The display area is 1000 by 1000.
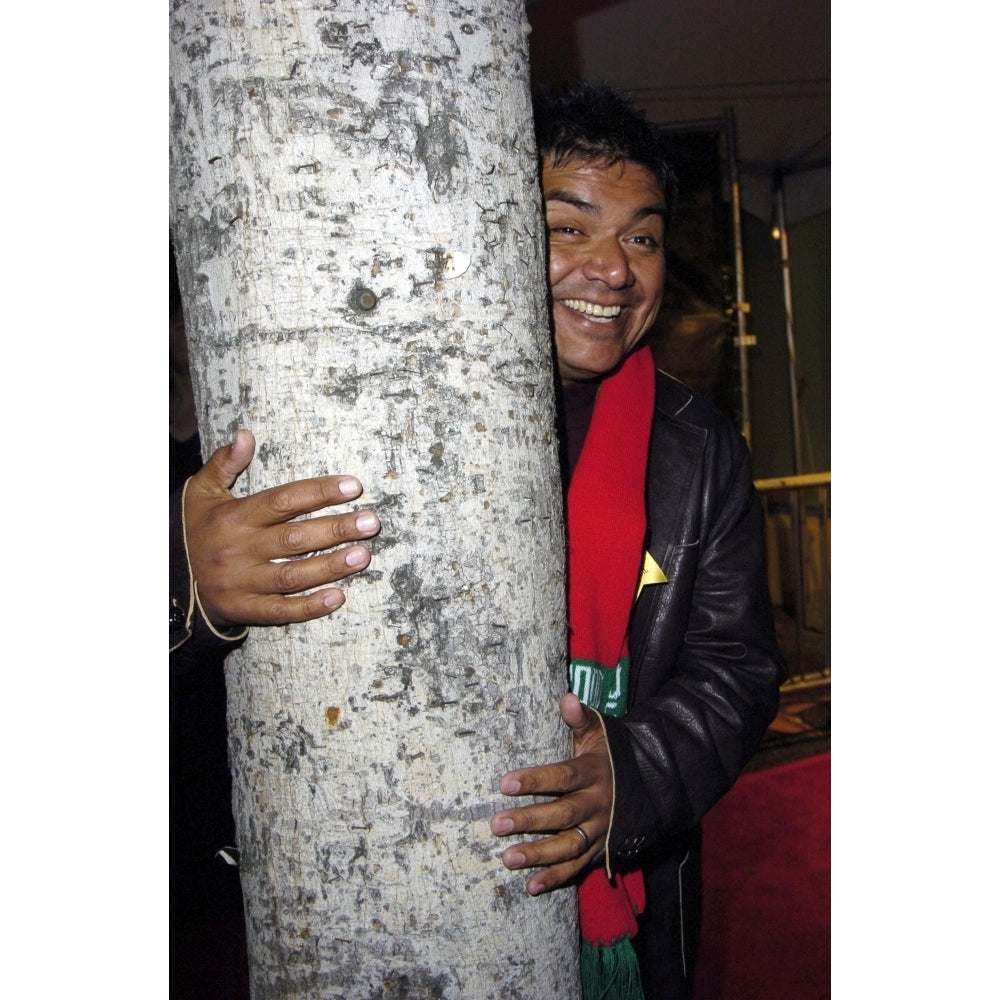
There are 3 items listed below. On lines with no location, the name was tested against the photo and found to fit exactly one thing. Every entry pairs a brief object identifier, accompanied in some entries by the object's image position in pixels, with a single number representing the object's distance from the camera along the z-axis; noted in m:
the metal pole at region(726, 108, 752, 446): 4.87
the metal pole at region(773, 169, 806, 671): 5.08
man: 1.46
